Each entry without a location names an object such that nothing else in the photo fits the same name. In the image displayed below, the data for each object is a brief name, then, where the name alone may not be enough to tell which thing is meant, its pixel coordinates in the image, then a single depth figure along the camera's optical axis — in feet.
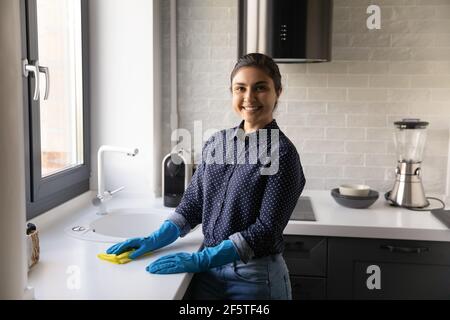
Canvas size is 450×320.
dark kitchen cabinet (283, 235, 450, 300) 6.97
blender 8.00
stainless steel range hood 7.67
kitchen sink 7.33
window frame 6.23
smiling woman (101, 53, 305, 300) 5.16
